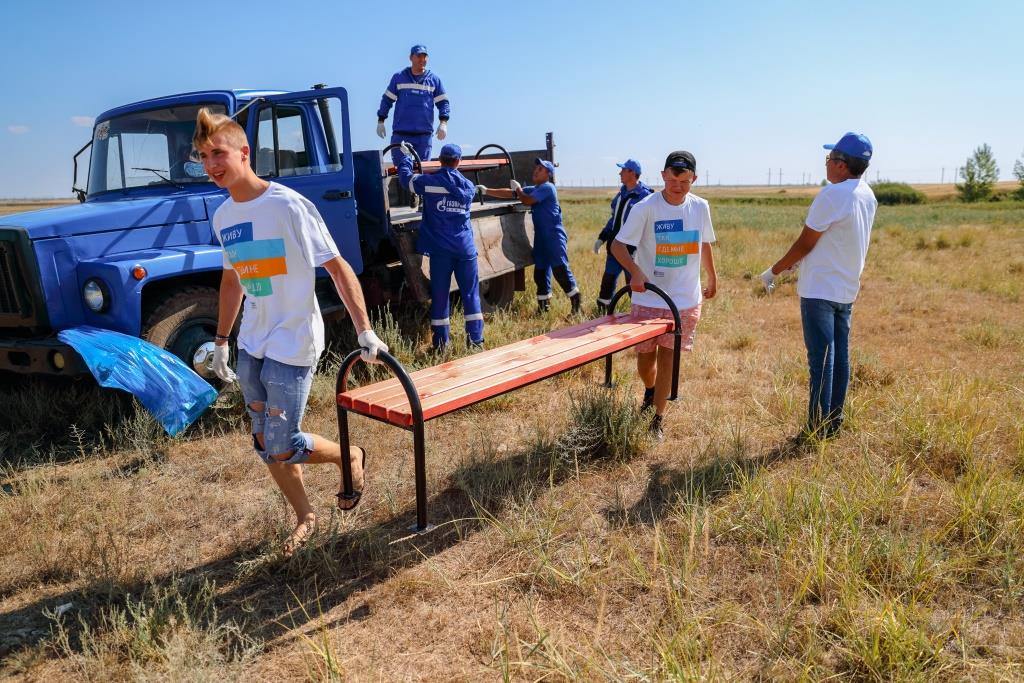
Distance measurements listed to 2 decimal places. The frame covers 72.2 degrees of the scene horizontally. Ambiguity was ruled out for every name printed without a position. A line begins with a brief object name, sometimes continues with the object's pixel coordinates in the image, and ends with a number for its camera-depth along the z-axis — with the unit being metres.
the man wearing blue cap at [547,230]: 7.97
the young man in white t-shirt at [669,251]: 4.18
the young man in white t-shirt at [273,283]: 2.76
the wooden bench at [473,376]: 3.00
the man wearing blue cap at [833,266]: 3.83
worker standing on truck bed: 7.75
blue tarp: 4.00
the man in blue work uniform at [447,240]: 6.00
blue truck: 4.30
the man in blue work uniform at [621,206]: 7.37
